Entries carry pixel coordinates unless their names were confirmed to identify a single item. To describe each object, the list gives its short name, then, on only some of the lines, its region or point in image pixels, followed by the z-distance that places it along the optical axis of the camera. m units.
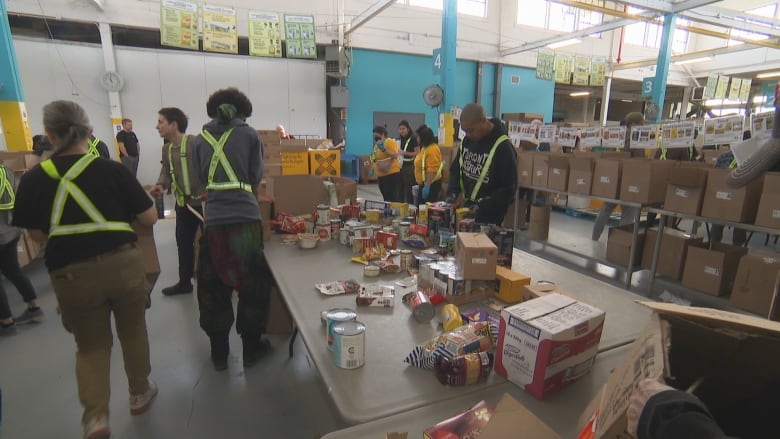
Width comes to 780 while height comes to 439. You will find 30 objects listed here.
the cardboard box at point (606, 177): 3.74
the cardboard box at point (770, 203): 2.71
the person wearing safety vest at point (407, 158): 6.09
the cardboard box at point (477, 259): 1.50
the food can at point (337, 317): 1.22
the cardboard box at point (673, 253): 3.34
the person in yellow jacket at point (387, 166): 5.62
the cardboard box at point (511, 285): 1.53
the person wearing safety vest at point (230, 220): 2.02
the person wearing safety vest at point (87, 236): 1.52
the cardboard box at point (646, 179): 3.47
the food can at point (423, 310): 1.42
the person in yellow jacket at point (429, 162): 5.10
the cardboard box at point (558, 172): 4.29
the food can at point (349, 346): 1.11
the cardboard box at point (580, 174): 4.01
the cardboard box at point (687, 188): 3.10
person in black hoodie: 2.61
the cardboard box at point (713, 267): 3.03
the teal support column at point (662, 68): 8.14
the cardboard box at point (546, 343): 0.99
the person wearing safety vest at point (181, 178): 2.89
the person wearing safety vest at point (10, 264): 2.64
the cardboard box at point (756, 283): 2.74
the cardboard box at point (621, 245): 3.78
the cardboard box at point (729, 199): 2.89
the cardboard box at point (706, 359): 0.63
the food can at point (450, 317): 1.32
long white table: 1.03
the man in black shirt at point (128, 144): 7.41
